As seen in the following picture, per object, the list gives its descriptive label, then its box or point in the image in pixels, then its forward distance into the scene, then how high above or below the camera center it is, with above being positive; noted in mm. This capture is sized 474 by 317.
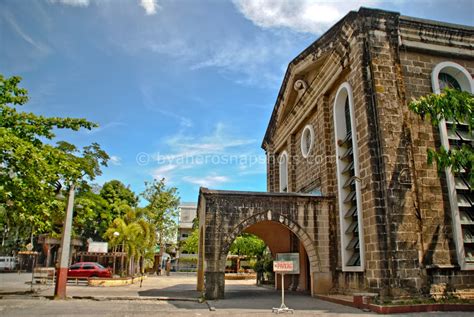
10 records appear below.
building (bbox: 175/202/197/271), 42916 +2205
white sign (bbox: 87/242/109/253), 22344 +64
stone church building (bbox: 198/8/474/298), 9922 +1886
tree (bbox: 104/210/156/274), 22297 +764
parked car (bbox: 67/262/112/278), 22562 -1356
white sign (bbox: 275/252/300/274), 9812 -226
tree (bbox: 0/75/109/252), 11164 +2527
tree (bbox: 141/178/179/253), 34562 +3744
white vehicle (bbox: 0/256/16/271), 37469 -1626
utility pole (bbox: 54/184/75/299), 11929 -409
